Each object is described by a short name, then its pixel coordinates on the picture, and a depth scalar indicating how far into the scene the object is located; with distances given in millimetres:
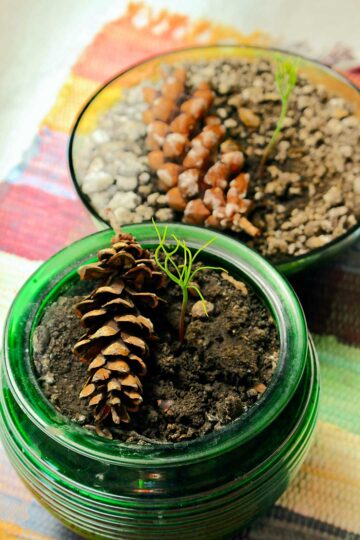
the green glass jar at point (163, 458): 476
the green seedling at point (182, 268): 533
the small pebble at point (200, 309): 565
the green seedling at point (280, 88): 737
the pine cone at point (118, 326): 498
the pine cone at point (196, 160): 729
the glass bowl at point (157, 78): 748
